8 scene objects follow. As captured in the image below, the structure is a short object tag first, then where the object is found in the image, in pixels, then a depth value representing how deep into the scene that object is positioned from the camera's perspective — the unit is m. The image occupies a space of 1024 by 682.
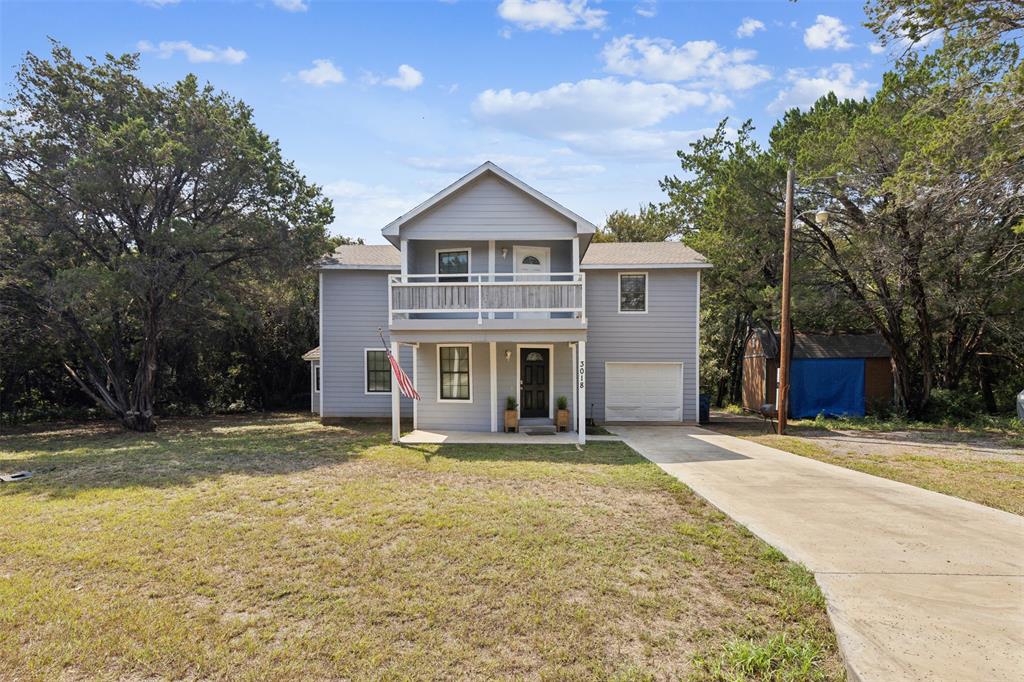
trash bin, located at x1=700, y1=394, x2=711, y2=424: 15.74
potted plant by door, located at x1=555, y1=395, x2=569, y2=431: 12.84
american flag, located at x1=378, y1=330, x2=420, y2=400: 11.07
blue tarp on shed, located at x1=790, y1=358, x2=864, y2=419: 17.86
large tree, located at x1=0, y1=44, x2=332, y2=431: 12.20
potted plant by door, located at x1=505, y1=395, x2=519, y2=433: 12.91
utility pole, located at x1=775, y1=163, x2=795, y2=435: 12.78
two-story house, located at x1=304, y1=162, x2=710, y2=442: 11.51
